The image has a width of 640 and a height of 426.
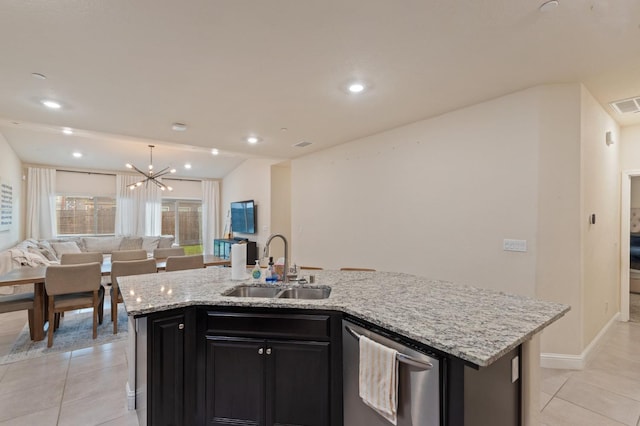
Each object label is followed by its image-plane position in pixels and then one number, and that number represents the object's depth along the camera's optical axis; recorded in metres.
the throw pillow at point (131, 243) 7.47
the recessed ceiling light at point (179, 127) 3.73
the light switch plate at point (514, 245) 2.75
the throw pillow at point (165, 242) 7.73
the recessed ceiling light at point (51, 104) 2.96
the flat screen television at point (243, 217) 7.04
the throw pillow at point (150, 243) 7.64
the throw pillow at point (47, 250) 5.52
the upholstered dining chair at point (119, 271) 3.58
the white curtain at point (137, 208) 7.97
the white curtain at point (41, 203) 6.80
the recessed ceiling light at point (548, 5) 1.62
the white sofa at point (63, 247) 4.13
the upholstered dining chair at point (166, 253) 4.80
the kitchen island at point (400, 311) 1.15
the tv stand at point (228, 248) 6.85
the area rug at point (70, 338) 3.08
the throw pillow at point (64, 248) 6.42
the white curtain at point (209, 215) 9.23
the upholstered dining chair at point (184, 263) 3.93
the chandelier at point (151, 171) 6.66
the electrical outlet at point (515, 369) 1.36
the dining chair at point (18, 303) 3.19
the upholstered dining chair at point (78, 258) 4.17
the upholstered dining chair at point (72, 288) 3.19
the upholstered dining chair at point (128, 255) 4.34
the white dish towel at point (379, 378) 1.28
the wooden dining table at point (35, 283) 3.11
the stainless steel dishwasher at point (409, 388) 1.18
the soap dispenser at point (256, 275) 2.32
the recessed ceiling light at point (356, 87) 2.65
